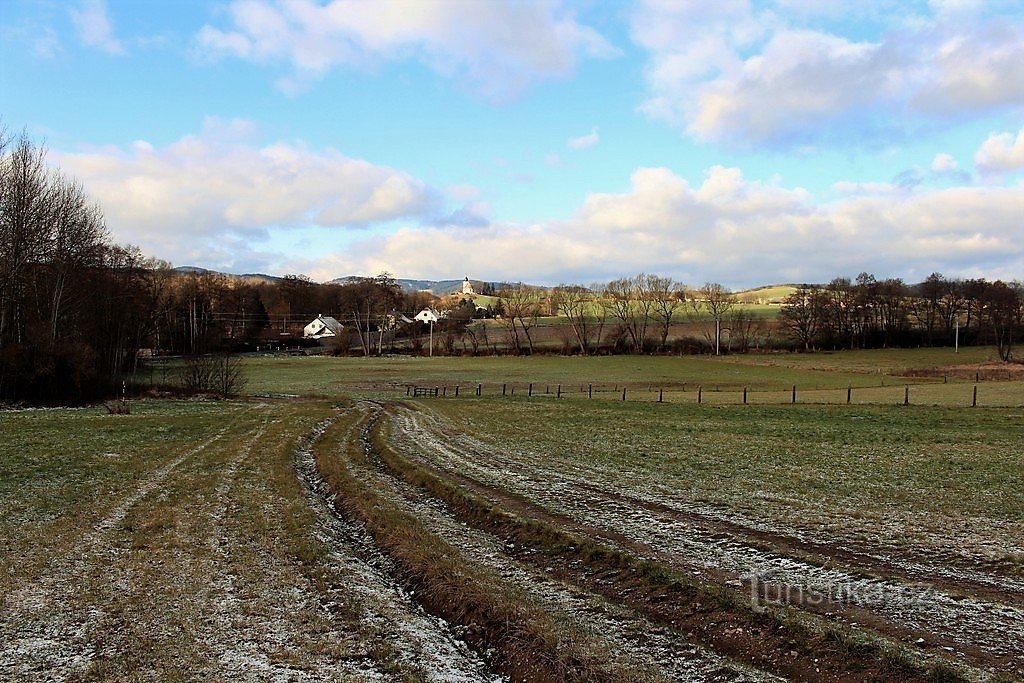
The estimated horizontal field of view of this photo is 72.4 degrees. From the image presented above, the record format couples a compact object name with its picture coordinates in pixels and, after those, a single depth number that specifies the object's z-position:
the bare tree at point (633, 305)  113.38
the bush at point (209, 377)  48.84
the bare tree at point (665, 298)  119.30
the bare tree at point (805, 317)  109.68
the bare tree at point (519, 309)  120.88
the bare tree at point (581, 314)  113.88
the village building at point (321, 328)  155.12
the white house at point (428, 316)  145.32
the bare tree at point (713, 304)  119.49
